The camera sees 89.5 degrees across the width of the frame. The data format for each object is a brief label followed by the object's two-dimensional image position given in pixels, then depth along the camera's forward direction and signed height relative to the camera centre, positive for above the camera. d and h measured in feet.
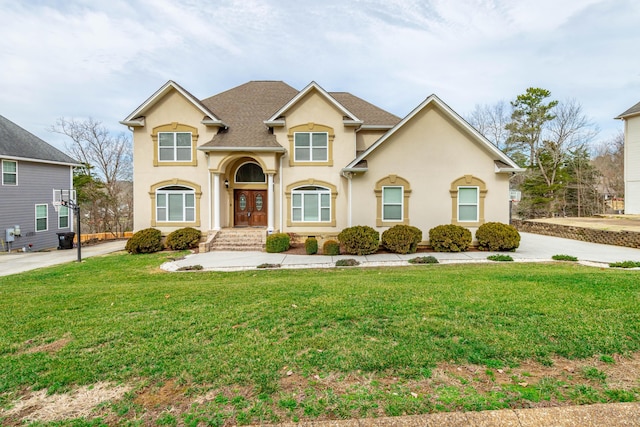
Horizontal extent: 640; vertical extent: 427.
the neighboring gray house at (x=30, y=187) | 60.29 +5.68
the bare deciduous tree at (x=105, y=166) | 89.61 +14.73
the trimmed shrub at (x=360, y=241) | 41.93 -3.99
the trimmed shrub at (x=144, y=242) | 46.57 -4.28
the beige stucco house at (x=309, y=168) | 46.57 +6.49
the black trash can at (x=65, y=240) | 62.08 -4.98
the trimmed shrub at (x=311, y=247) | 43.45 -4.86
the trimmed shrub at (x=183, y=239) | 48.44 -3.97
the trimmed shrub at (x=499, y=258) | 37.08 -5.74
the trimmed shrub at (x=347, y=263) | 35.96 -5.89
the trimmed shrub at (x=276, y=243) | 45.03 -4.47
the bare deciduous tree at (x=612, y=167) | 111.24 +14.35
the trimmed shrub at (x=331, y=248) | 42.65 -4.96
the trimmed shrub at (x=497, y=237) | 42.34 -3.79
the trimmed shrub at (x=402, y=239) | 42.68 -3.90
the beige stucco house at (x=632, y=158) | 74.84 +11.36
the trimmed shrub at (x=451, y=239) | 43.32 -4.03
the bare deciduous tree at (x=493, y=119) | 119.65 +33.93
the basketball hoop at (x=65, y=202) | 41.09 +1.69
